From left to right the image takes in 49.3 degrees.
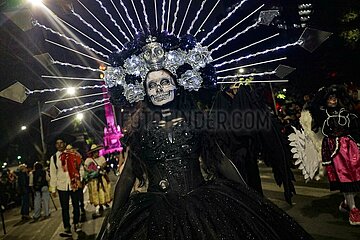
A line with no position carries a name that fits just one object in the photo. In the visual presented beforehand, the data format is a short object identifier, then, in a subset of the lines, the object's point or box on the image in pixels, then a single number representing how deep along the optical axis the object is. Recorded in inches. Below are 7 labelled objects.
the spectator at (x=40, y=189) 405.1
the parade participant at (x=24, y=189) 455.8
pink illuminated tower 888.3
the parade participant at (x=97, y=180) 383.2
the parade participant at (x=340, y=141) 233.5
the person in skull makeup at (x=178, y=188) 103.9
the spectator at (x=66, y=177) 302.5
